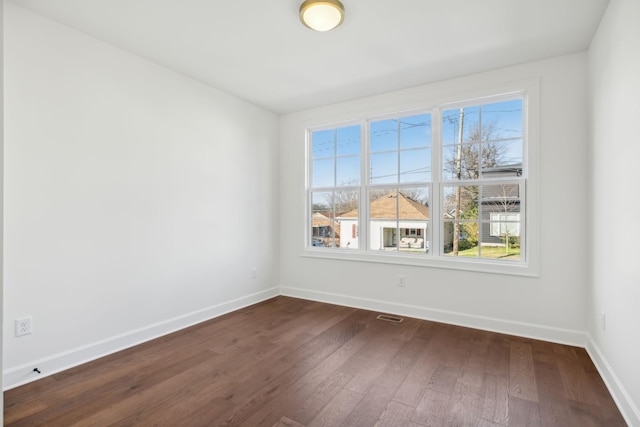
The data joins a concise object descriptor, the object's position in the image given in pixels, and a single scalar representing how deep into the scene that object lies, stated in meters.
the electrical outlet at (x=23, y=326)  2.33
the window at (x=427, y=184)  3.40
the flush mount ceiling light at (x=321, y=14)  2.24
